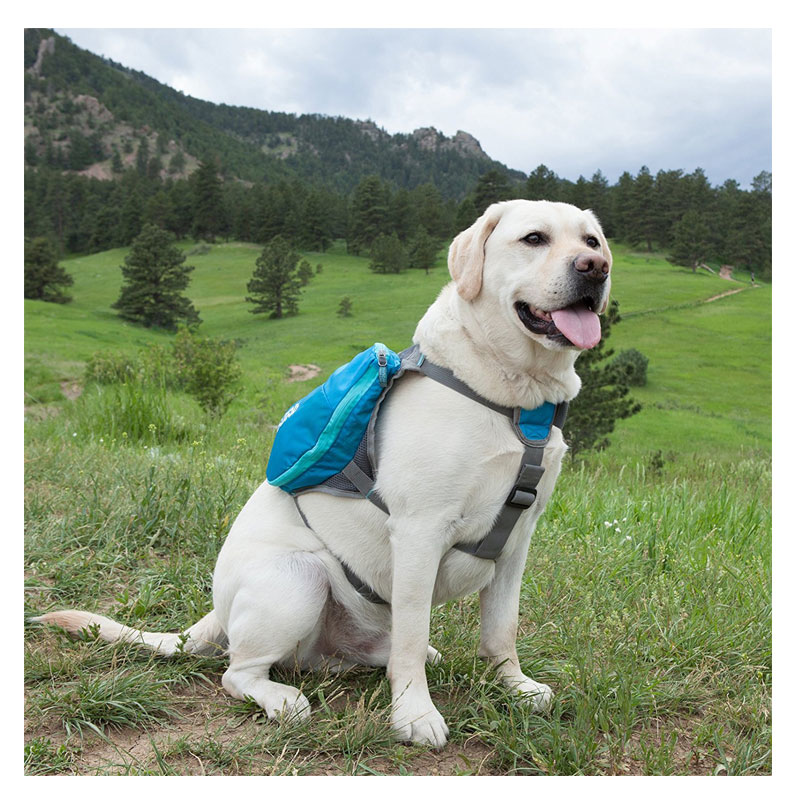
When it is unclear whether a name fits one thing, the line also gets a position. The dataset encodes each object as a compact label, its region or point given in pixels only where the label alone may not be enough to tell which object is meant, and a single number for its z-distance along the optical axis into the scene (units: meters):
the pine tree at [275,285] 45.38
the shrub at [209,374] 10.98
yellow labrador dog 2.53
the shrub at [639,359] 35.31
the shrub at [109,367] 11.53
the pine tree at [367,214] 51.44
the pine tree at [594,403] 13.71
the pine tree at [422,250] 43.66
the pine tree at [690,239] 41.28
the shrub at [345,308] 42.66
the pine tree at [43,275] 43.94
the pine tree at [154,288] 41.82
